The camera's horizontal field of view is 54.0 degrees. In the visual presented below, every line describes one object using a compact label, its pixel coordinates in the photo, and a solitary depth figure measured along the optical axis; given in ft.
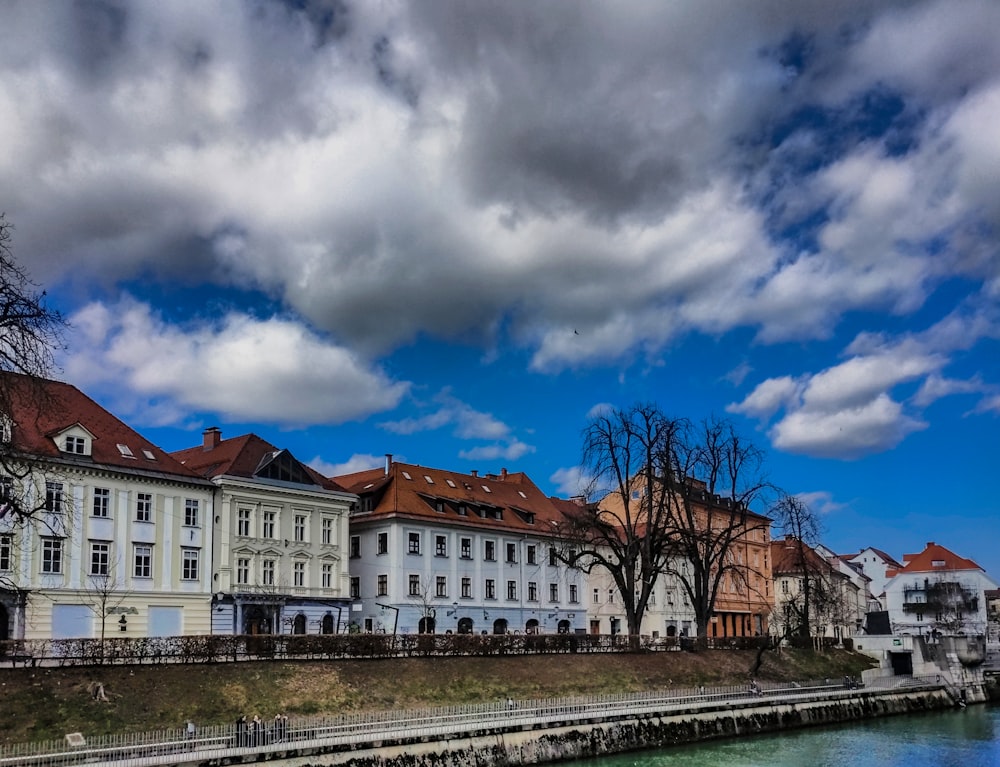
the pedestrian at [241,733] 93.30
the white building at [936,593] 392.06
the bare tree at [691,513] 192.75
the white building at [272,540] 184.96
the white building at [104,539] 155.33
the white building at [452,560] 213.46
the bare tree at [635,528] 191.42
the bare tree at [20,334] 90.07
